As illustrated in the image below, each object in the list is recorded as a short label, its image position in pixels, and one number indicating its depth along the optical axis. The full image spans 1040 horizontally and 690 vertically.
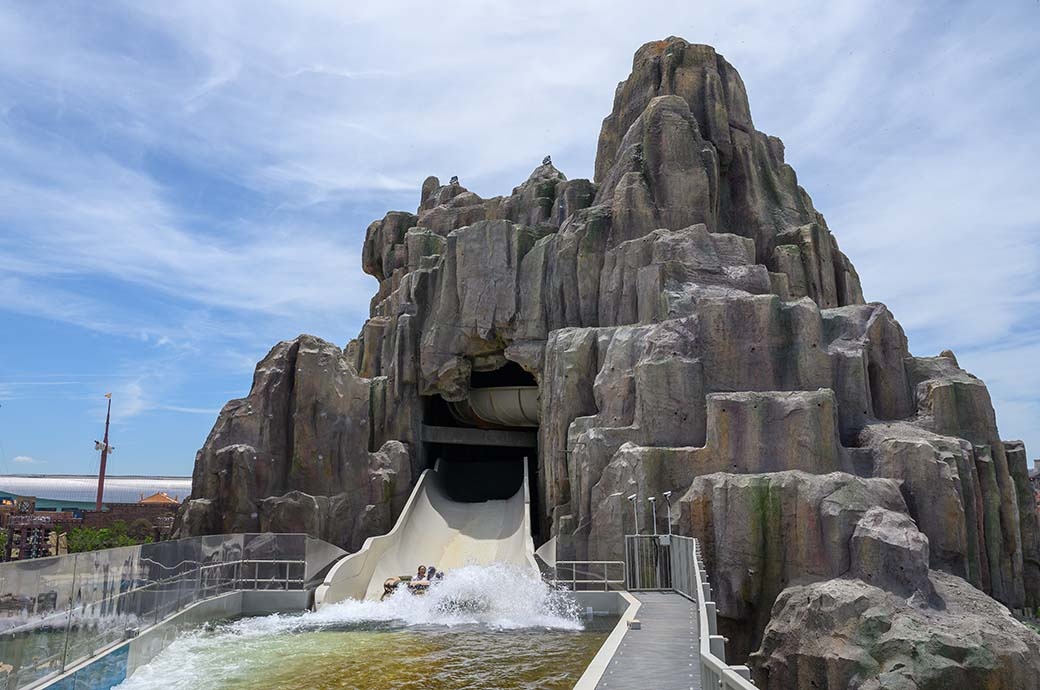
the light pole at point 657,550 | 16.46
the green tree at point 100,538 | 35.31
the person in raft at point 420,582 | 19.92
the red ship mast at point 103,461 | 80.31
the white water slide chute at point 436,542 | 21.55
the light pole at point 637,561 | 16.78
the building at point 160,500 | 51.58
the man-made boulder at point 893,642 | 13.66
